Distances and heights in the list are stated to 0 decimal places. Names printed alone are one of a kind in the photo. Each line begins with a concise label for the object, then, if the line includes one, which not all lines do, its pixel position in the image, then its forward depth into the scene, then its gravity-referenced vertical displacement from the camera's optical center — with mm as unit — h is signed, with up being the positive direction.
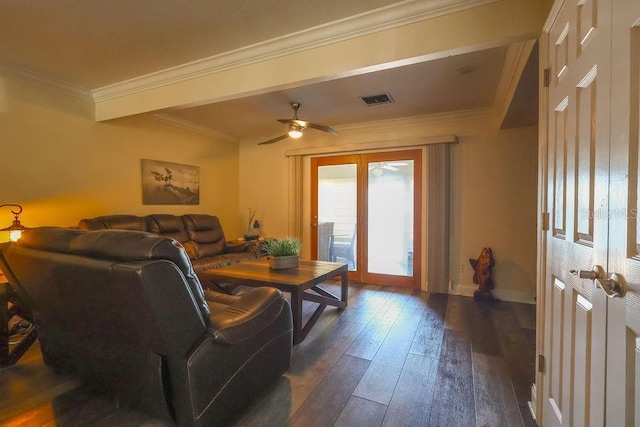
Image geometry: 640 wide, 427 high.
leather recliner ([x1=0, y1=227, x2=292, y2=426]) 1290 -565
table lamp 2565 -183
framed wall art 4113 +383
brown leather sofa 3373 -353
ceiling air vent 3352 +1287
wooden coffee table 2479 -617
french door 4285 -62
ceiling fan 3014 +874
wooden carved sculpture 3686 -812
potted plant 2984 -451
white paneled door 771 -18
